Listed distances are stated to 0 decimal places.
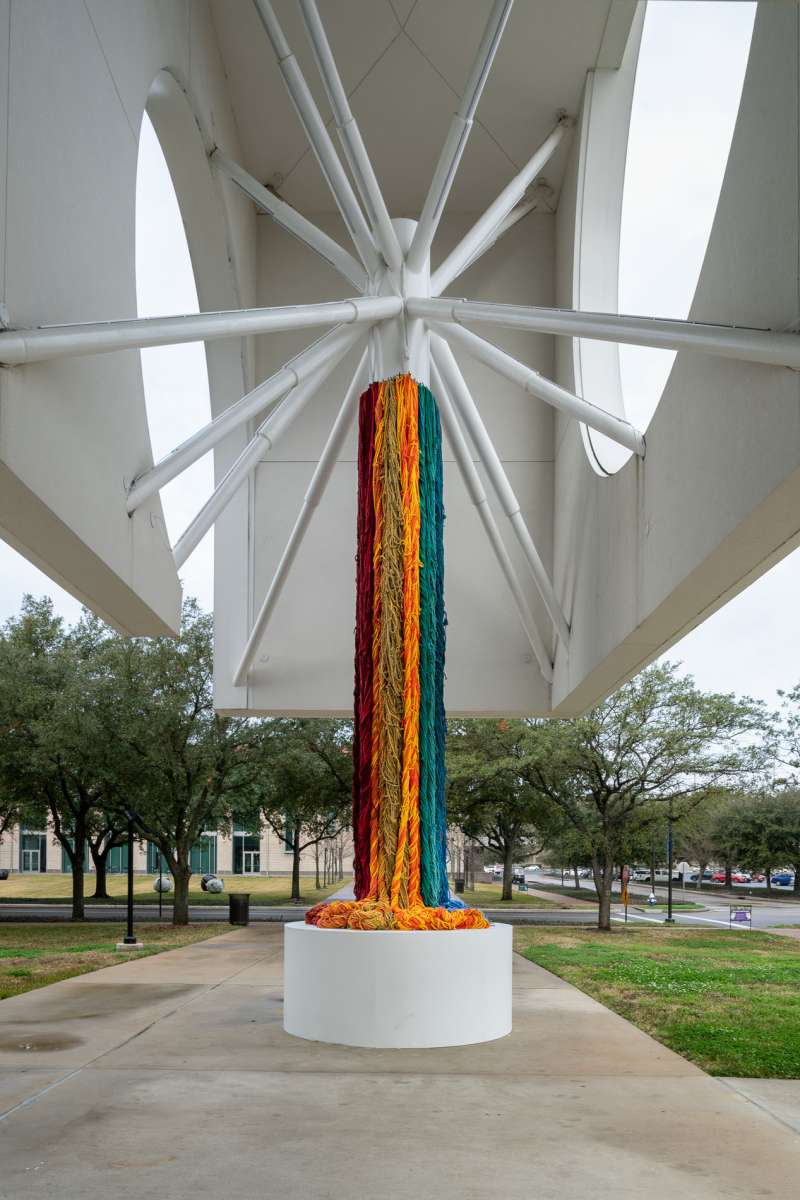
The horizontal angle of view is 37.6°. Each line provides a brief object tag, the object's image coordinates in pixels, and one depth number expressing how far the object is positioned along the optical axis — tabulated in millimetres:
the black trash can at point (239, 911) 29375
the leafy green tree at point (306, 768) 30516
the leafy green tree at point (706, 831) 32031
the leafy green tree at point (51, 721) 28844
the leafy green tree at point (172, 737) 29047
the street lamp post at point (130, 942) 21906
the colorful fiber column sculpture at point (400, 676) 10711
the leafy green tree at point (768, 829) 48594
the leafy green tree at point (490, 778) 31484
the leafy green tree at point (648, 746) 30172
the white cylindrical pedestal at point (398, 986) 9664
